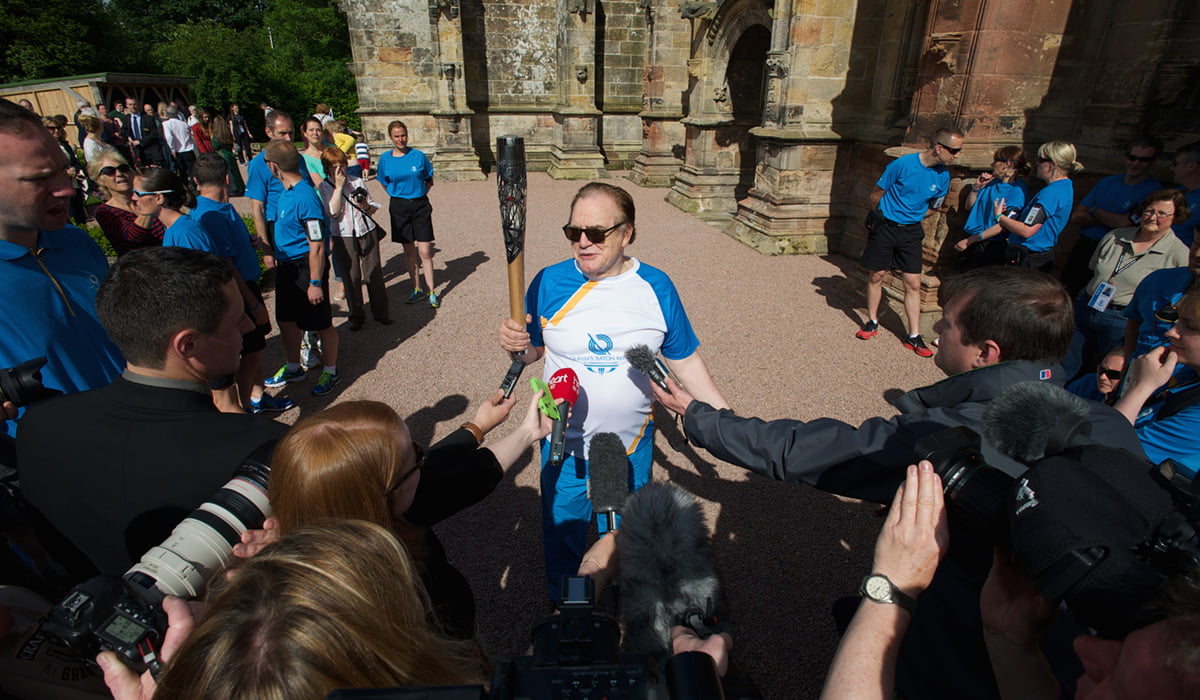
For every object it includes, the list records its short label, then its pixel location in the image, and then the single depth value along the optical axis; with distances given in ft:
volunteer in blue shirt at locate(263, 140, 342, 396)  16.24
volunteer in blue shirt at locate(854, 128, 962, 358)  19.67
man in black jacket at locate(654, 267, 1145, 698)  5.27
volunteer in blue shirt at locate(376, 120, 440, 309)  23.20
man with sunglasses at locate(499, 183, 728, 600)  8.46
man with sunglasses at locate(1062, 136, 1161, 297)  15.87
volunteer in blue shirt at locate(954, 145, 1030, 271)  18.12
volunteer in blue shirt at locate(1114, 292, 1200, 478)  7.47
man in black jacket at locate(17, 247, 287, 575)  5.30
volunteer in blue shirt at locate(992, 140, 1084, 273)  16.78
